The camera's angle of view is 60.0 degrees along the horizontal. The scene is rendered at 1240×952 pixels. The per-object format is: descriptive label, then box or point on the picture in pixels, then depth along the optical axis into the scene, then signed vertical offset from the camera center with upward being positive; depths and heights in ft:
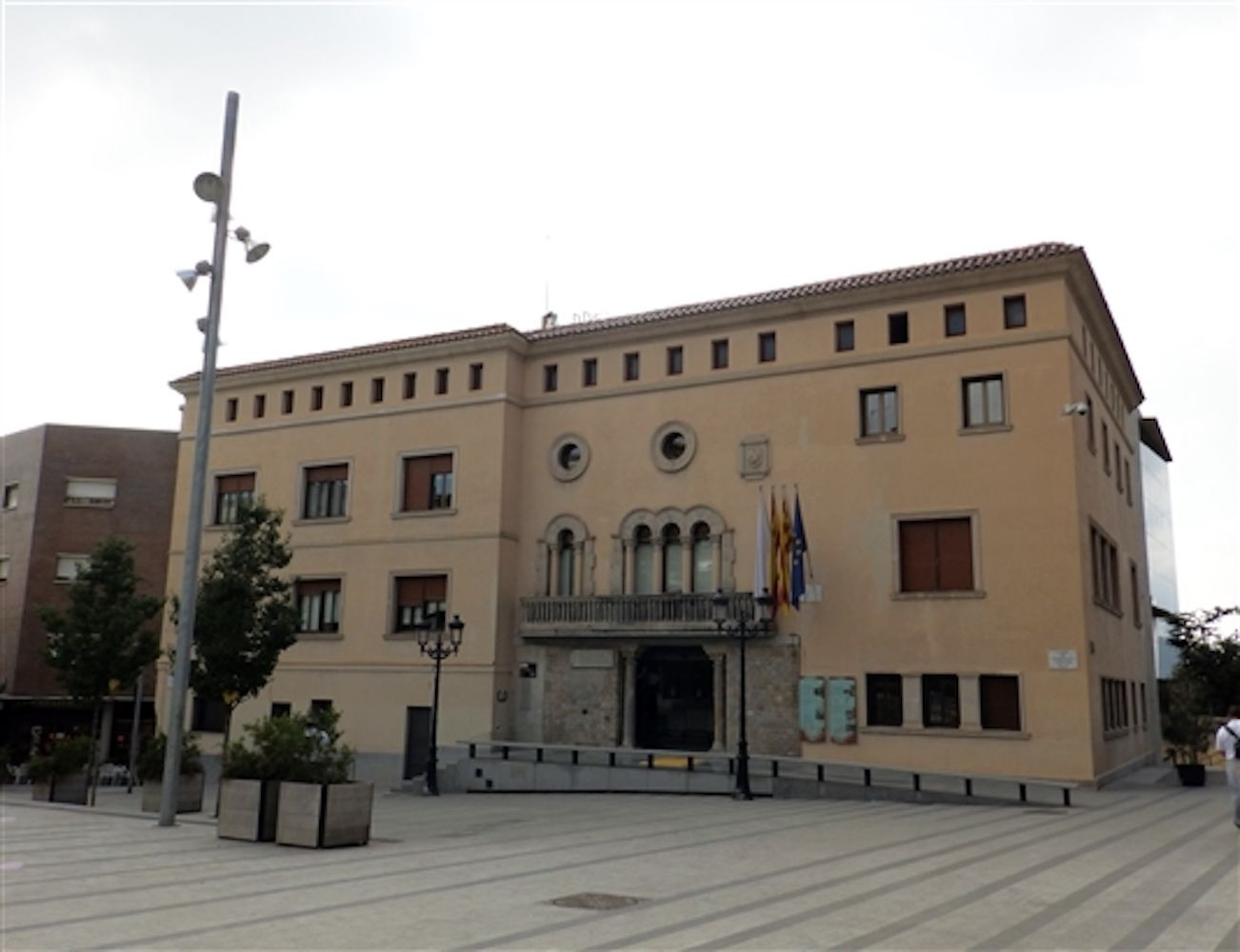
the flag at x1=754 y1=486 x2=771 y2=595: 84.94 +10.01
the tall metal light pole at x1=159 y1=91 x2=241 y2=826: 53.83 +9.61
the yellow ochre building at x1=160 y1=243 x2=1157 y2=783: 79.15 +13.78
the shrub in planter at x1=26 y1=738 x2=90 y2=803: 73.61 -7.27
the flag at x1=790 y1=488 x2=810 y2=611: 82.94 +9.58
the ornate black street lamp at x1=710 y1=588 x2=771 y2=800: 72.59 +4.30
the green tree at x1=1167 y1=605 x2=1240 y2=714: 92.48 +2.88
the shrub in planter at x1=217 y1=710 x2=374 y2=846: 45.09 -5.05
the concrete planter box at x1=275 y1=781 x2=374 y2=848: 44.83 -5.97
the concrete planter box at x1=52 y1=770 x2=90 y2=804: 73.56 -8.25
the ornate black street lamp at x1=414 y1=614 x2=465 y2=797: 85.30 +2.49
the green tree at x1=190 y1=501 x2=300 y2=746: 77.82 +3.92
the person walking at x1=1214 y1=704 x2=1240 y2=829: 51.57 -2.69
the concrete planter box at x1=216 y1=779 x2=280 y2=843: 46.70 -6.01
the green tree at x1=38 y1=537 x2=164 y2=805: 85.15 +2.91
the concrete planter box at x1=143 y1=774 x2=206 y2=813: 62.69 -7.37
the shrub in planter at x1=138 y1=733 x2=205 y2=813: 62.75 -6.34
